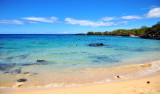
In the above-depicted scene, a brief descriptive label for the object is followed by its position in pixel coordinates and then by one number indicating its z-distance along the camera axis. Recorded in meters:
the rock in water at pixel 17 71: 7.02
